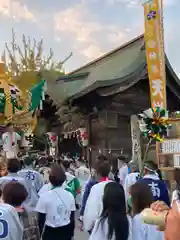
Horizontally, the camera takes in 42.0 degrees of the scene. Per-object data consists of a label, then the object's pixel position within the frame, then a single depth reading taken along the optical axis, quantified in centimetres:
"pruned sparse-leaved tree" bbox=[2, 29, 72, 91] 1765
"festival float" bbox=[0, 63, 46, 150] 800
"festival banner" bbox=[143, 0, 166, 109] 660
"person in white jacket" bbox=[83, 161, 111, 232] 268
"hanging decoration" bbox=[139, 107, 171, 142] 366
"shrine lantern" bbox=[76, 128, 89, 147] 796
